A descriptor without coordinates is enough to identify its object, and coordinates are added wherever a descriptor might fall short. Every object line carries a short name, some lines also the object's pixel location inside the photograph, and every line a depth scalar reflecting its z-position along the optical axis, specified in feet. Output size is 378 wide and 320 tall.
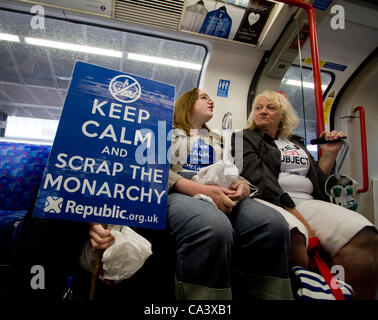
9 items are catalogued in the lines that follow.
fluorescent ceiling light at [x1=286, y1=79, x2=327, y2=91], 9.79
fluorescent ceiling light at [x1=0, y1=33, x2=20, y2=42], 7.91
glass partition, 8.82
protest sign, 2.39
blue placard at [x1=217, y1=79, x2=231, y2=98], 7.06
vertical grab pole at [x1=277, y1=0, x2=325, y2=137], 4.75
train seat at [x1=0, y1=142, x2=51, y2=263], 4.60
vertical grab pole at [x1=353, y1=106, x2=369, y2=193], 8.32
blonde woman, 3.19
